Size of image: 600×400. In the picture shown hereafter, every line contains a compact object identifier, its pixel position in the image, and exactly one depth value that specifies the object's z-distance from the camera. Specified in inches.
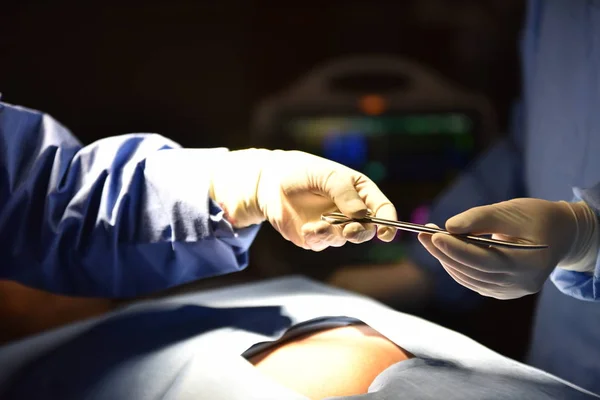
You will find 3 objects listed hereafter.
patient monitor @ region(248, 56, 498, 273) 50.3
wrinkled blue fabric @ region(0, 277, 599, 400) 30.4
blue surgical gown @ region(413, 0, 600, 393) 35.2
